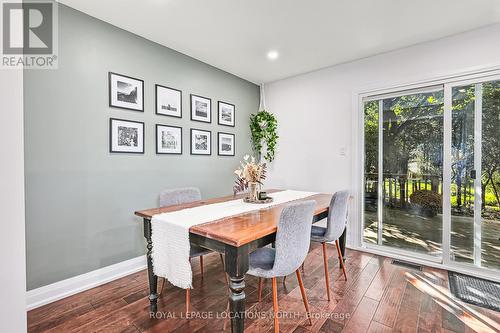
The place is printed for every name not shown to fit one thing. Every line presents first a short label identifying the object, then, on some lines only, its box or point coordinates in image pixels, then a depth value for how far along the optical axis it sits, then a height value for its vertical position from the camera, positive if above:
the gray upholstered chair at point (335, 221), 2.07 -0.51
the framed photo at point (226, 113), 3.53 +0.77
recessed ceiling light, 2.97 +1.39
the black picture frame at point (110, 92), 2.37 +0.74
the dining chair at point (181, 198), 2.00 -0.33
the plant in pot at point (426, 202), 2.79 -0.46
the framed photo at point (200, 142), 3.15 +0.31
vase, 2.33 -0.27
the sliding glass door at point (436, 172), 2.47 -0.10
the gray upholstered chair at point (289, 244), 1.47 -0.52
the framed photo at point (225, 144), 3.54 +0.31
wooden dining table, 1.34 -0.46
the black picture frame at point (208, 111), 3.11 +0.73
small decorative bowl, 2.32 -0.36
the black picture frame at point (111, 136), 2.38 +0.28
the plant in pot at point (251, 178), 2.28 -0.13
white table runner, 1.53 -0.50
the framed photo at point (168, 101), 2.76 +0.75
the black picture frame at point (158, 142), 2.74 +0.26
